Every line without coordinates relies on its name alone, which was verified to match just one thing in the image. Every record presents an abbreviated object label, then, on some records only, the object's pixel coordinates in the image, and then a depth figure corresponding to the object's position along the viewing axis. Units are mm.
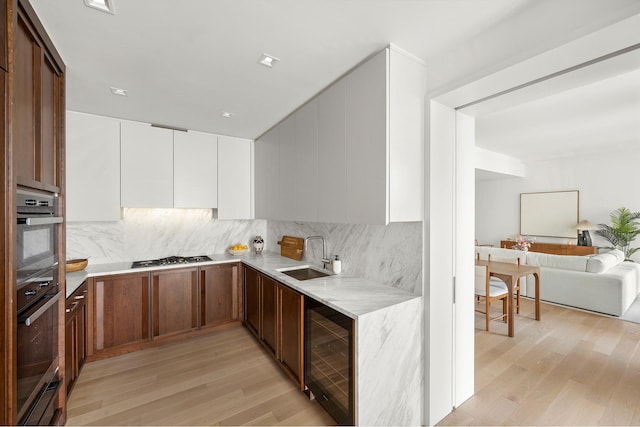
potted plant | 5145
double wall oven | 1220
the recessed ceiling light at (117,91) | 2188
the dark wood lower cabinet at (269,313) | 2459
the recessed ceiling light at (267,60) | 1762
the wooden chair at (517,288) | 3688
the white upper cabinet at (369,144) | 1669
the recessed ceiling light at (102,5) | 1301
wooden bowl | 2500
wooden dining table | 3088
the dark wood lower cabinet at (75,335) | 1994
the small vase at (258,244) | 3723
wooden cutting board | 3236
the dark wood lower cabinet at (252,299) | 2881
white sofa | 3582
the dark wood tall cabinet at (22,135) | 1088
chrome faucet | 2773
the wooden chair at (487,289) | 3229
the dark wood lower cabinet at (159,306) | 2586
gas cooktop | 2960
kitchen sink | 2743
